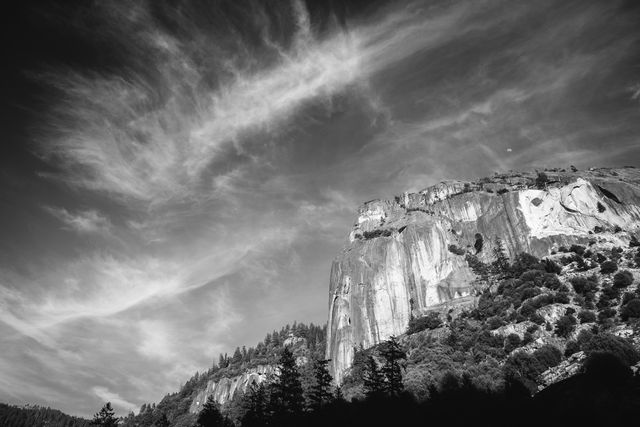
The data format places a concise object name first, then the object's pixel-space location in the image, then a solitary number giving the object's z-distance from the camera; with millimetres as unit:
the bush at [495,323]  78875
